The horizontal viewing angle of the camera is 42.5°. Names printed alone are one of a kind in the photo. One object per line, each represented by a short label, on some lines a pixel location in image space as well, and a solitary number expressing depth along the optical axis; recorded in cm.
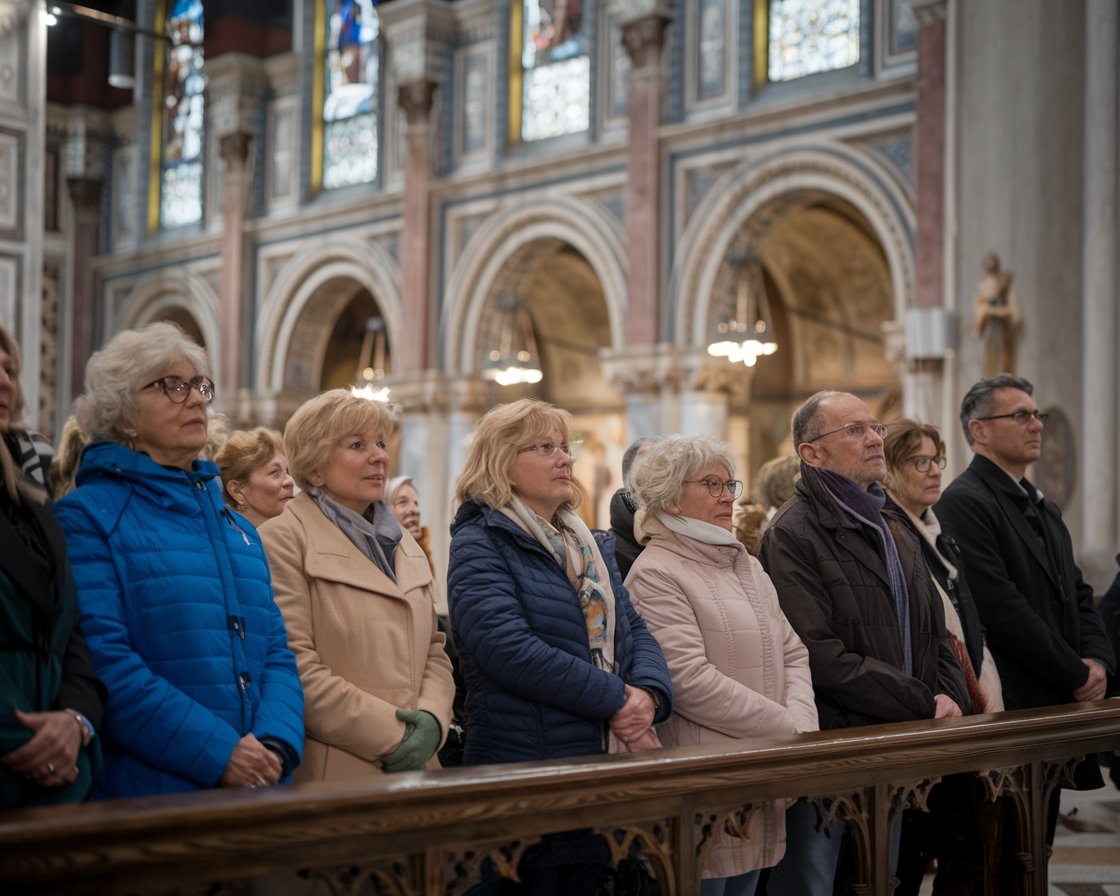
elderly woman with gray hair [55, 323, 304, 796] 268
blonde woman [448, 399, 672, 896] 312
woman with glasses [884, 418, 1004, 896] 394
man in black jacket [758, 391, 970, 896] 359
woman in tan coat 309
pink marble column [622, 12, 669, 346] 1366
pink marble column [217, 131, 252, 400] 1797
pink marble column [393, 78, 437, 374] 1581
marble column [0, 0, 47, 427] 970
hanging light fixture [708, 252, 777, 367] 1217
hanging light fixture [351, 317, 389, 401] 1722
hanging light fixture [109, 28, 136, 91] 1232
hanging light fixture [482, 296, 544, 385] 1407
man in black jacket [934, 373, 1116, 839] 437
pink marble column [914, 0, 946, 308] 1148
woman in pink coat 341
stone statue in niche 1005
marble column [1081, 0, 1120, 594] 937
